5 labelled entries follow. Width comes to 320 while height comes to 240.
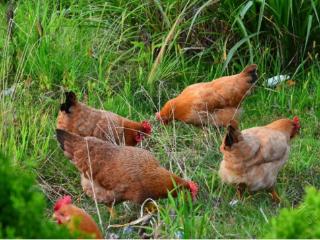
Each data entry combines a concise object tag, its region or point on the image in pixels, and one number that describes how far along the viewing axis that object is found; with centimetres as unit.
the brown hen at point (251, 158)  713
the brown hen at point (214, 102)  882
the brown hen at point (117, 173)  677
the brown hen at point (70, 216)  490
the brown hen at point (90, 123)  788
